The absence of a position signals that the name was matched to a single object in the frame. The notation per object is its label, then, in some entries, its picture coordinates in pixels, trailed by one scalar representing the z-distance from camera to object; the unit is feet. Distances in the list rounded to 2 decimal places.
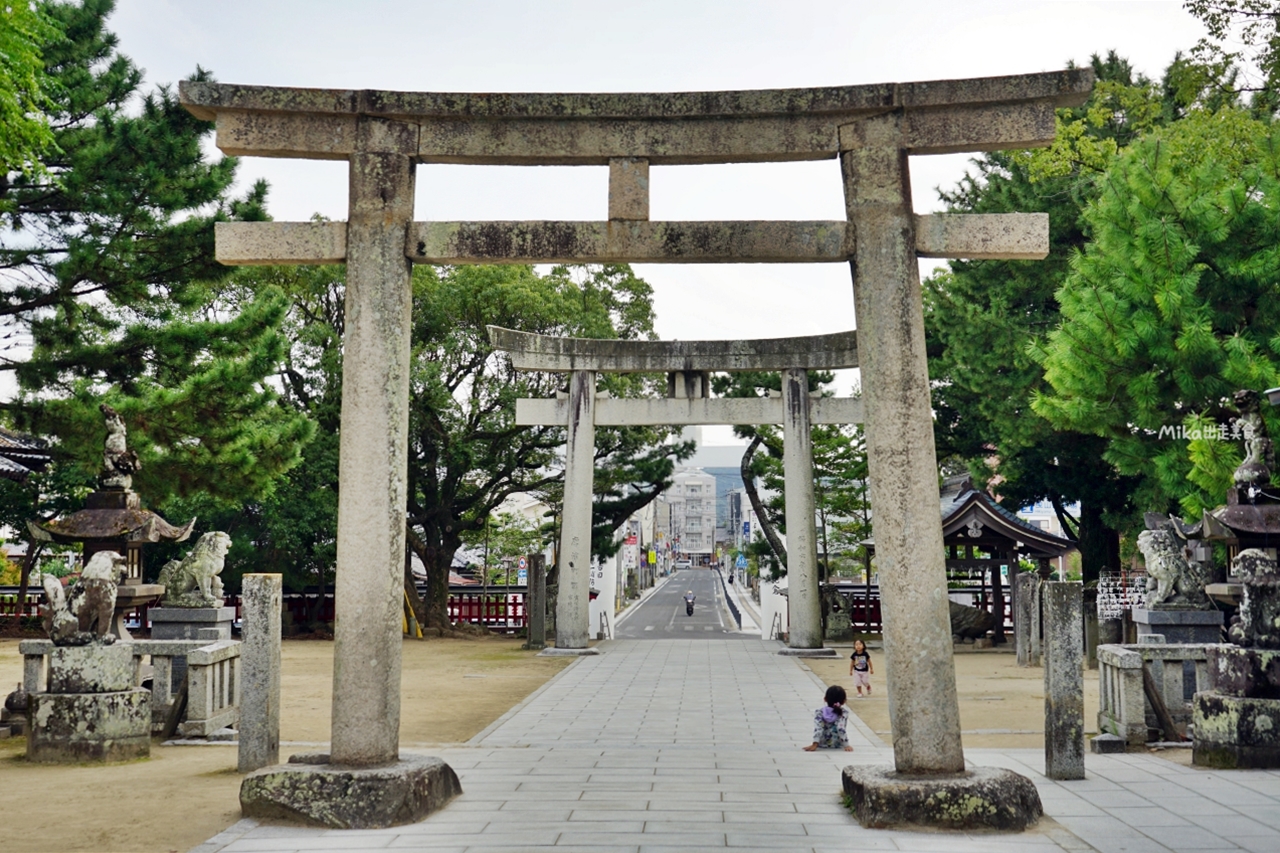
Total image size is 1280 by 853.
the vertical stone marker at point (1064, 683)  27.63
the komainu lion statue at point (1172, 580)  36.96
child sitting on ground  32.42
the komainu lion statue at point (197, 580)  38.93
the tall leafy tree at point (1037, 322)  67.56
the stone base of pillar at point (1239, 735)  28.78
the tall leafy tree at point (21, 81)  36.32
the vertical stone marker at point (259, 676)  28.99
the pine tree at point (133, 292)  49.24
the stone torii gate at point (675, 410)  67.26
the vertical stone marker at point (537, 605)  75.15
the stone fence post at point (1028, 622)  64.39
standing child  47.26
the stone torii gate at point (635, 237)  23.41
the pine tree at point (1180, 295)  48.80
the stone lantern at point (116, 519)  37.30
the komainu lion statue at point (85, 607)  31.24
